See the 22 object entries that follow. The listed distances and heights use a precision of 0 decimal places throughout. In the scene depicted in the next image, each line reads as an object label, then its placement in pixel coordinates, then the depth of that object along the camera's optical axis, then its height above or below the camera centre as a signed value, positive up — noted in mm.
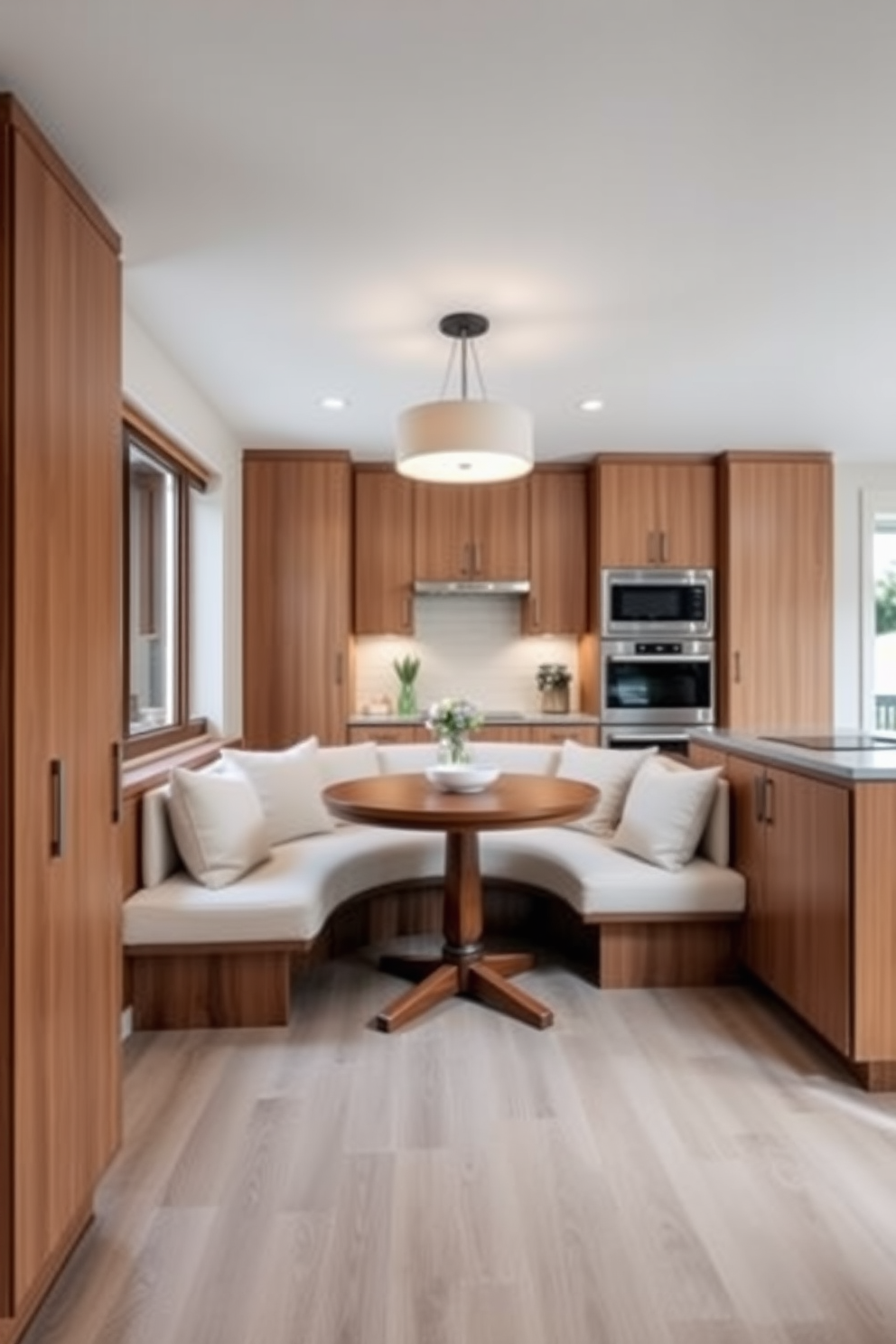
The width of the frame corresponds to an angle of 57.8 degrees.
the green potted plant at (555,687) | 5270 -103
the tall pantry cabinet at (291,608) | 4723 +367
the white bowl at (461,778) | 3010 -398
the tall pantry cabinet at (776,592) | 4777 +476
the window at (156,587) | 3330 +385
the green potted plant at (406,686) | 5168 -98
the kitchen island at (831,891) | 2277 -670
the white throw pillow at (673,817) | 3100 -563
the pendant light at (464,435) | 2551 +753
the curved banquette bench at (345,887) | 2719 -799
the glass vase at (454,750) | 3184 -314
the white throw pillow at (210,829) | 2855 -567
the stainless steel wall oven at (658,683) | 4832 -66
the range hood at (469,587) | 5004 +523
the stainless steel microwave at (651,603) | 4832 +409
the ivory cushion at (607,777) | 3559 -469
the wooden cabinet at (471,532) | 5051 +870
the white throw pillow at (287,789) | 3377 -505
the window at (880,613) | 5168 +382
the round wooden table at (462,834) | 2594 -588
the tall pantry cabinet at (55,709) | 1475 -79
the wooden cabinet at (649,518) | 4840 +920
